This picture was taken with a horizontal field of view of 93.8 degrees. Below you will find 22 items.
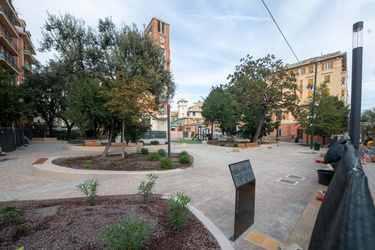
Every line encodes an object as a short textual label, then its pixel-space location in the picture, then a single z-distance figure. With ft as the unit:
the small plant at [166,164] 25.41
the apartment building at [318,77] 114.62
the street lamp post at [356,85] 13.60
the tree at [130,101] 27.12
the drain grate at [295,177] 22.85
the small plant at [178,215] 9.48
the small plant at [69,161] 27.33
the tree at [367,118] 126.71
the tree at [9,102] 40.34
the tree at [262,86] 62.49
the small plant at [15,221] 8.69
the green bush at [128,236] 6.56
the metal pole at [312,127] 60.38
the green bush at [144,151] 39.29
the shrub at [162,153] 36.05
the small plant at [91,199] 12.37
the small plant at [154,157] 31.24
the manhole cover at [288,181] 20.61
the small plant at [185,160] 29.71
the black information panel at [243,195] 9.33
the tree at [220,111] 75.05
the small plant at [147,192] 12.87
